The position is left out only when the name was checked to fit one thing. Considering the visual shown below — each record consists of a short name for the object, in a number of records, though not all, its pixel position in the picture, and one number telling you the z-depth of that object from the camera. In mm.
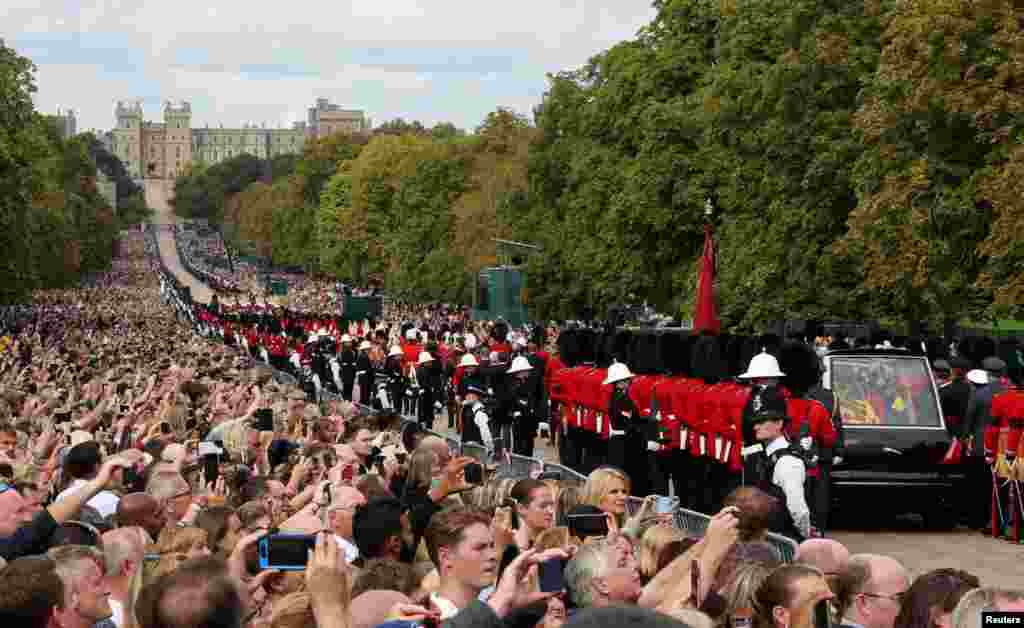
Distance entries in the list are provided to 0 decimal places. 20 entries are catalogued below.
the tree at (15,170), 58562
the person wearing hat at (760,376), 15766
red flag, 27047
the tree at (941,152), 29062
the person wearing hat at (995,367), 21125
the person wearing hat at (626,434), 20234
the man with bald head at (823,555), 8258
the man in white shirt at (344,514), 9500
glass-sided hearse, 18359
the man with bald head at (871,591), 7754
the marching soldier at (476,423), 25953
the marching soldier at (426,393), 32850
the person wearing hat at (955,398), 19828
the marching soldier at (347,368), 39219
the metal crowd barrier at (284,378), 40812
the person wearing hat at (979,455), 18666
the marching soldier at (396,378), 35688
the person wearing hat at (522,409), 26062
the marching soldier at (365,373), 37812
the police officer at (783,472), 13500
